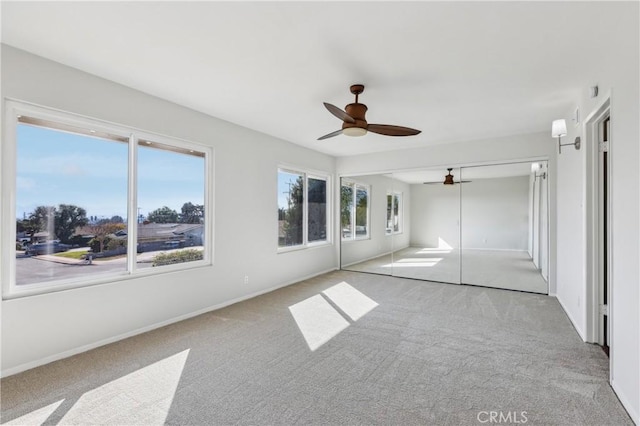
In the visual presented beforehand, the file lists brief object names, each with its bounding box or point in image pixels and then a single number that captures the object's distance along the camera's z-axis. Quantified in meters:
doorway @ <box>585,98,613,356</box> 2.92
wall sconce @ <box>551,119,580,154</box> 3.28
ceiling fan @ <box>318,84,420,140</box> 3.09
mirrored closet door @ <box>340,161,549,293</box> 5.35
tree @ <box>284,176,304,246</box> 5.60
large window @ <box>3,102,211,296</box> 2.62
